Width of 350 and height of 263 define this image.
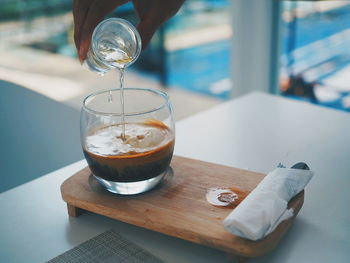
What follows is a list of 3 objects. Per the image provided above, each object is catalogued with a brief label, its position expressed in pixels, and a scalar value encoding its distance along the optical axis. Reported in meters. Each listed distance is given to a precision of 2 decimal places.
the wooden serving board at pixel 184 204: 0.75
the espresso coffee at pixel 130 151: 0.84
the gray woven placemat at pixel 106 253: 0.78
